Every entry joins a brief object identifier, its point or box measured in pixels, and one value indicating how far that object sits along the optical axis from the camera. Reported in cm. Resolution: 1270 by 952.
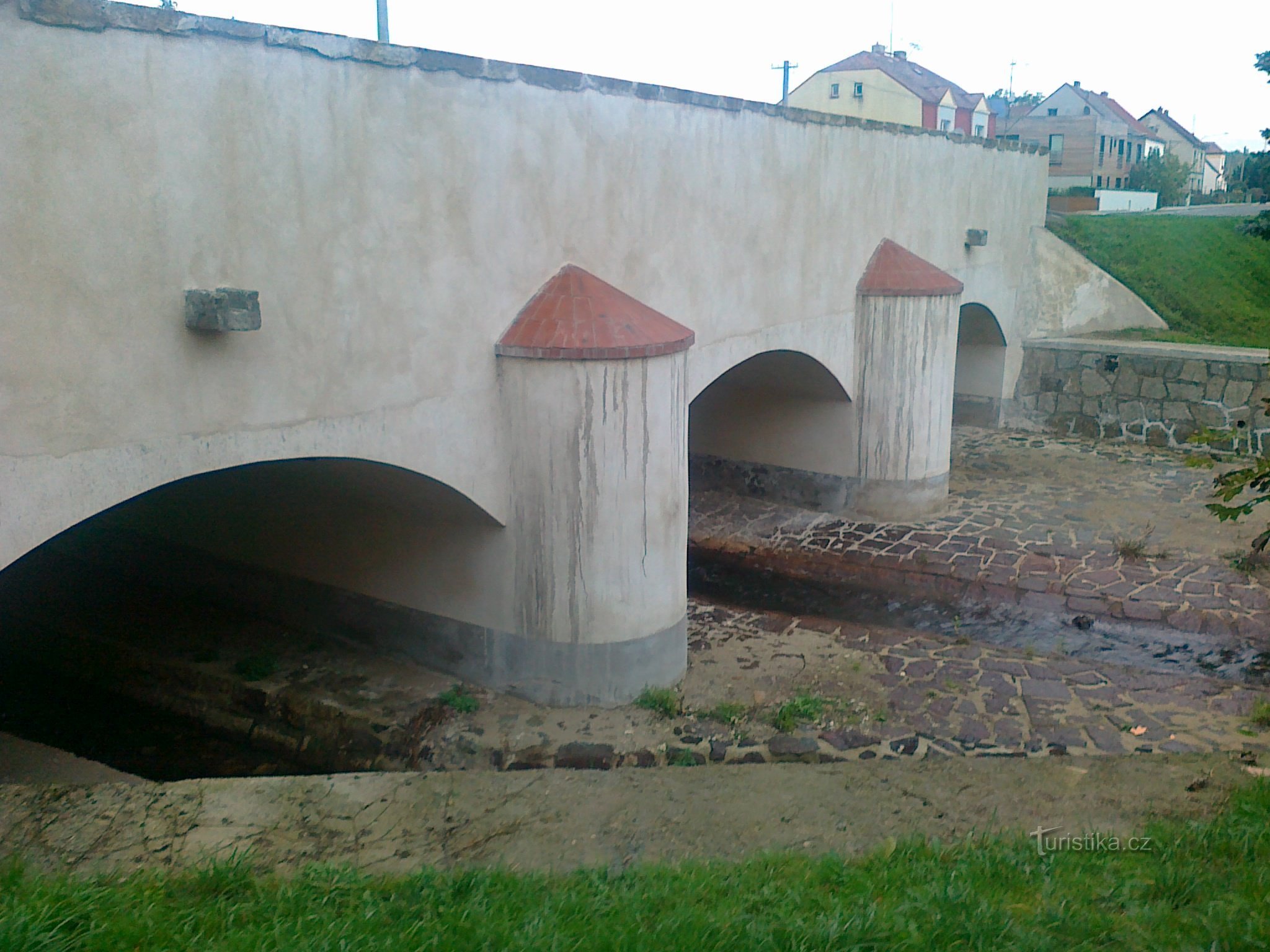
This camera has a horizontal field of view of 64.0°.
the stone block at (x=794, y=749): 718
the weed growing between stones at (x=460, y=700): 788
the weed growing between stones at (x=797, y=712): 748
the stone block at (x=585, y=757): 713
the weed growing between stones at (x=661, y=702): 771
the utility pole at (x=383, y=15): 1000
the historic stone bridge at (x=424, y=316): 486
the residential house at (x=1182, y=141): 5753
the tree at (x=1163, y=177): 4172
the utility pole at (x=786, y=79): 2817
